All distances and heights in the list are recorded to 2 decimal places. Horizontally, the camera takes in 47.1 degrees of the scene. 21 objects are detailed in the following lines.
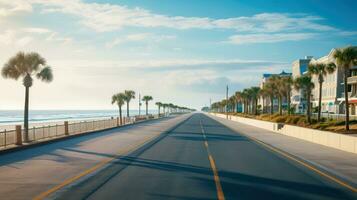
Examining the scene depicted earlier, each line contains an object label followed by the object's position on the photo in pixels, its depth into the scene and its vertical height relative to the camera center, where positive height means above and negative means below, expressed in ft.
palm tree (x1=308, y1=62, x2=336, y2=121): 178.53 +15.55
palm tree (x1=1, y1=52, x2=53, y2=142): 89.81 +8.30
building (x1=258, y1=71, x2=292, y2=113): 452.96 +3.63
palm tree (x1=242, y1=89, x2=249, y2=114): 387.94 +10.56
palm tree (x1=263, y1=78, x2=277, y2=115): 288.71 +12.68
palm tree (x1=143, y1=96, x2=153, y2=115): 420.40 +6.36
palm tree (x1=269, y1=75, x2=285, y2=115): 268.62 +14.09
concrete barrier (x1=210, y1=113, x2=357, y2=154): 71.10 -6.89
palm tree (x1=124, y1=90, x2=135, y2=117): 273.95 +6.90
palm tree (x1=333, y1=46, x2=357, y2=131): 135.74 +16.04
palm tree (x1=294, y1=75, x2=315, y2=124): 209.26 +12.34
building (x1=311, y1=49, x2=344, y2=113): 251.80 +9.18
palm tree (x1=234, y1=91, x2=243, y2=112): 445.21 +10.03
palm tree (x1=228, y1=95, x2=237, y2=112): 523.75 +6.76
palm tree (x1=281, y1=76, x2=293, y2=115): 245.82 +13.34
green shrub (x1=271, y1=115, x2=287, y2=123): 195.95 -6.69
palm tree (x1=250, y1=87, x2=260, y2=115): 353.92 +11.37
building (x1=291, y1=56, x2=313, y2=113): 348.04 +28.00
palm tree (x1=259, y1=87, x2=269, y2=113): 311.15 +10.27
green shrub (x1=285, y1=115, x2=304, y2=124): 186.73 -6.51
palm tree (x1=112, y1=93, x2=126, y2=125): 250.16 +3.73
